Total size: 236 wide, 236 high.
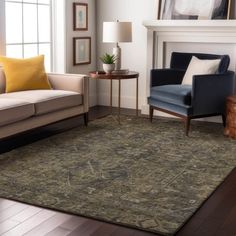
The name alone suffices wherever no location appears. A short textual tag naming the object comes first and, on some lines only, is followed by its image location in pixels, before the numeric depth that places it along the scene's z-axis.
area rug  2.94
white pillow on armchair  5.21
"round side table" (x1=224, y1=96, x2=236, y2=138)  4.81
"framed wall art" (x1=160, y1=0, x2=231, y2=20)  5.50
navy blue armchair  4.87
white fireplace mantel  5.44
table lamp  5.48
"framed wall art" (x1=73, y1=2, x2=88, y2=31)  6.04
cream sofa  4.19
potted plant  5.53
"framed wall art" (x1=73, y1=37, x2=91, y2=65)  6.13
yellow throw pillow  4.81
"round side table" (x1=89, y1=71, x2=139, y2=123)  5.41
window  5.34
